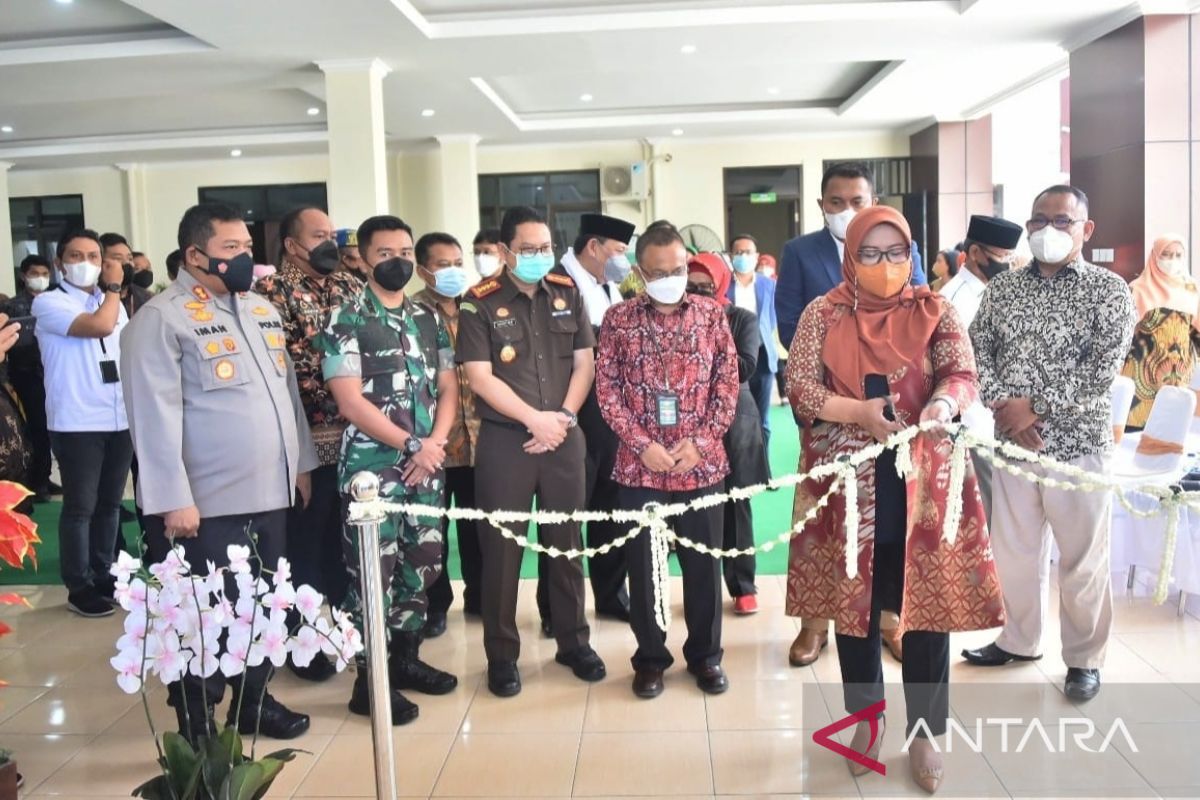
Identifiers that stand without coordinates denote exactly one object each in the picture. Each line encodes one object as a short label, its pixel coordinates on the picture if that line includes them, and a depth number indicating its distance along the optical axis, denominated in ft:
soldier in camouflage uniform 10.19
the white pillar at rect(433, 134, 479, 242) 42.45
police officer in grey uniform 9.02
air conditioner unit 45.60
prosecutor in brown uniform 10.80
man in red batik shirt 10.30
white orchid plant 6.28
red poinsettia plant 5.71
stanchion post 7.00
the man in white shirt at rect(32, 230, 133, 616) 13.93
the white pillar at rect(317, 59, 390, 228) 26.91
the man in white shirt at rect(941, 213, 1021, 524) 12.41
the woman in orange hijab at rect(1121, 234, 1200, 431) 16.76
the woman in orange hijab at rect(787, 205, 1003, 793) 8.27
